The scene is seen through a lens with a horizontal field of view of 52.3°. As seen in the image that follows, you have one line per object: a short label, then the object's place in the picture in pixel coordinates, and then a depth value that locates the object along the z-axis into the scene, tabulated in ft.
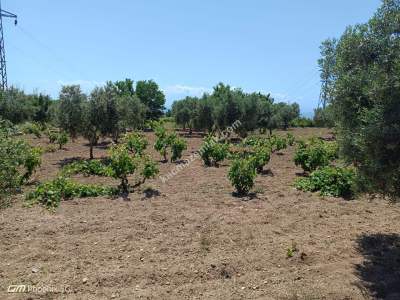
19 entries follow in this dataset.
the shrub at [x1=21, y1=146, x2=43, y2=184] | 42.06
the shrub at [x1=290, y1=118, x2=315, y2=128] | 188.02
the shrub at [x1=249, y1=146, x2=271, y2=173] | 47.73
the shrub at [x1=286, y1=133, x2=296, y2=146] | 79.15
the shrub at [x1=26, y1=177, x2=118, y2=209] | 33.94
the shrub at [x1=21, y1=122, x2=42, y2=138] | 104.05
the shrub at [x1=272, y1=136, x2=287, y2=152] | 67.67
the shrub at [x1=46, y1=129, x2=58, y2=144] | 84.53
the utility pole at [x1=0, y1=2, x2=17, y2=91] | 128.06
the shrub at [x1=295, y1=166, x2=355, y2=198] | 36.83
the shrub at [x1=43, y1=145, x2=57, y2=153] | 71.99
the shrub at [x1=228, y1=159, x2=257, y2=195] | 37.17
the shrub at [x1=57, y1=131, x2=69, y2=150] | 75.05
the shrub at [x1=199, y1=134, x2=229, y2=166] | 54.49
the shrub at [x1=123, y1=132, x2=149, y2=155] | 64.08
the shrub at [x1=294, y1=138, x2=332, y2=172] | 47.50
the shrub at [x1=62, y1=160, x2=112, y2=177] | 47.42
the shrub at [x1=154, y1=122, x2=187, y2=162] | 58.03
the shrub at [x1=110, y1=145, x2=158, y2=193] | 37.40
